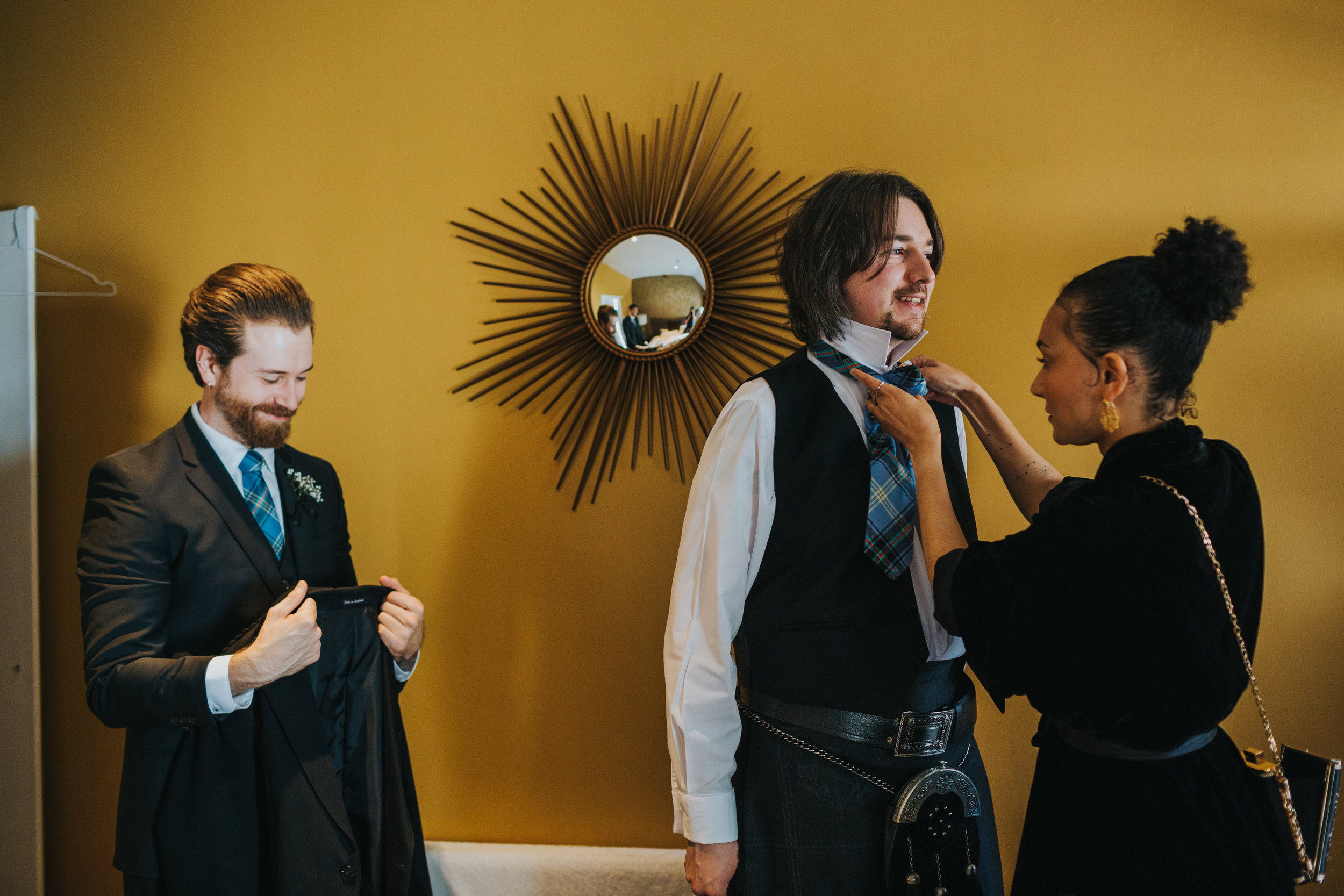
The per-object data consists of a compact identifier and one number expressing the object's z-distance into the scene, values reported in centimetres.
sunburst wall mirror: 194
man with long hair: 124
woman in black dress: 102
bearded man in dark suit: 128
